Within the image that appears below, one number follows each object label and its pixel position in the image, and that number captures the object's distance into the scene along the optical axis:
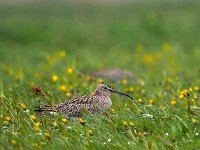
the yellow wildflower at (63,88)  19.29
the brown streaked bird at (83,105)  15.69
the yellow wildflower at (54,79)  21.70
